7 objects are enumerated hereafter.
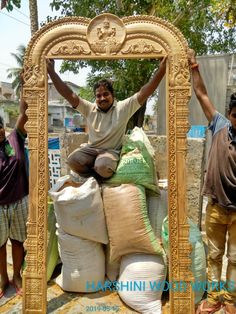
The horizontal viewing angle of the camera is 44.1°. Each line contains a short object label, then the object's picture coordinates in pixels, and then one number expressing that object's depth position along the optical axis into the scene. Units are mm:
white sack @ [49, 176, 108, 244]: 2426
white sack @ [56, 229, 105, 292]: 2545
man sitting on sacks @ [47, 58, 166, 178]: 2545
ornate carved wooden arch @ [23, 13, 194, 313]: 2244
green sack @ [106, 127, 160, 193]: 2564
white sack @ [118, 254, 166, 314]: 2338
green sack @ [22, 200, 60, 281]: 2772
